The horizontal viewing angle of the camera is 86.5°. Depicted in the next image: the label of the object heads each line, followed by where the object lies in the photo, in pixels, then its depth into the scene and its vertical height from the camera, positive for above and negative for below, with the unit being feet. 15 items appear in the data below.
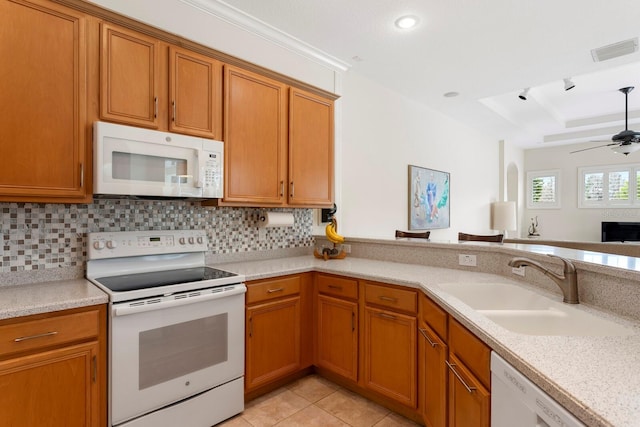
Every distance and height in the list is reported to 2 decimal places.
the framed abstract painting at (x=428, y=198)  14.79 +0.71
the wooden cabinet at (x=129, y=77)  6.17 +2.56
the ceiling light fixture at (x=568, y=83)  12.78 +4.96
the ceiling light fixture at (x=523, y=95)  13.84 +4.89
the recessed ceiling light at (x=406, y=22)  8.46 +4.89
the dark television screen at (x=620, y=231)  21.08 -1.08
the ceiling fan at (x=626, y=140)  15.39 +3.47
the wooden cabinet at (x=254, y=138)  7.89 +1.83
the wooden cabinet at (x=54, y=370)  4.66 -2.30
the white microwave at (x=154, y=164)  5.99 +0.96
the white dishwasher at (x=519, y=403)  2.66 -1.67
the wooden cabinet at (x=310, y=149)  9.17 +1.80
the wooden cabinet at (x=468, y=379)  3.91 -2.10
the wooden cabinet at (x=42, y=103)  5.30 +1.79
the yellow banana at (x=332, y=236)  9.85 -0.66
